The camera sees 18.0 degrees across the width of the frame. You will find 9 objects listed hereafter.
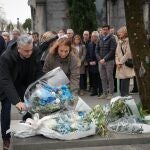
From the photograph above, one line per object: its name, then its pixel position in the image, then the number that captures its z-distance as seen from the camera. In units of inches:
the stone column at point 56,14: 770.2
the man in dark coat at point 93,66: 476.4
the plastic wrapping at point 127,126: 249.8
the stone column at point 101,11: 823.7
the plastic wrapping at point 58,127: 232.2
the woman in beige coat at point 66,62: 261.0
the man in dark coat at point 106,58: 441.7
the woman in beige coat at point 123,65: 409.1
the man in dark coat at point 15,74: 233.1
